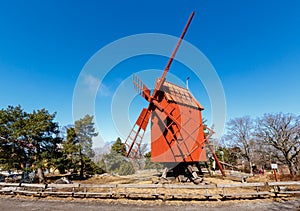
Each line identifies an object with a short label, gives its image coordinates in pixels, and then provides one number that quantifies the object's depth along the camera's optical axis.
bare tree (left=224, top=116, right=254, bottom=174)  26.98
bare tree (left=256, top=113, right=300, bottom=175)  18.91
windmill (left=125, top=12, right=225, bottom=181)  13.34
